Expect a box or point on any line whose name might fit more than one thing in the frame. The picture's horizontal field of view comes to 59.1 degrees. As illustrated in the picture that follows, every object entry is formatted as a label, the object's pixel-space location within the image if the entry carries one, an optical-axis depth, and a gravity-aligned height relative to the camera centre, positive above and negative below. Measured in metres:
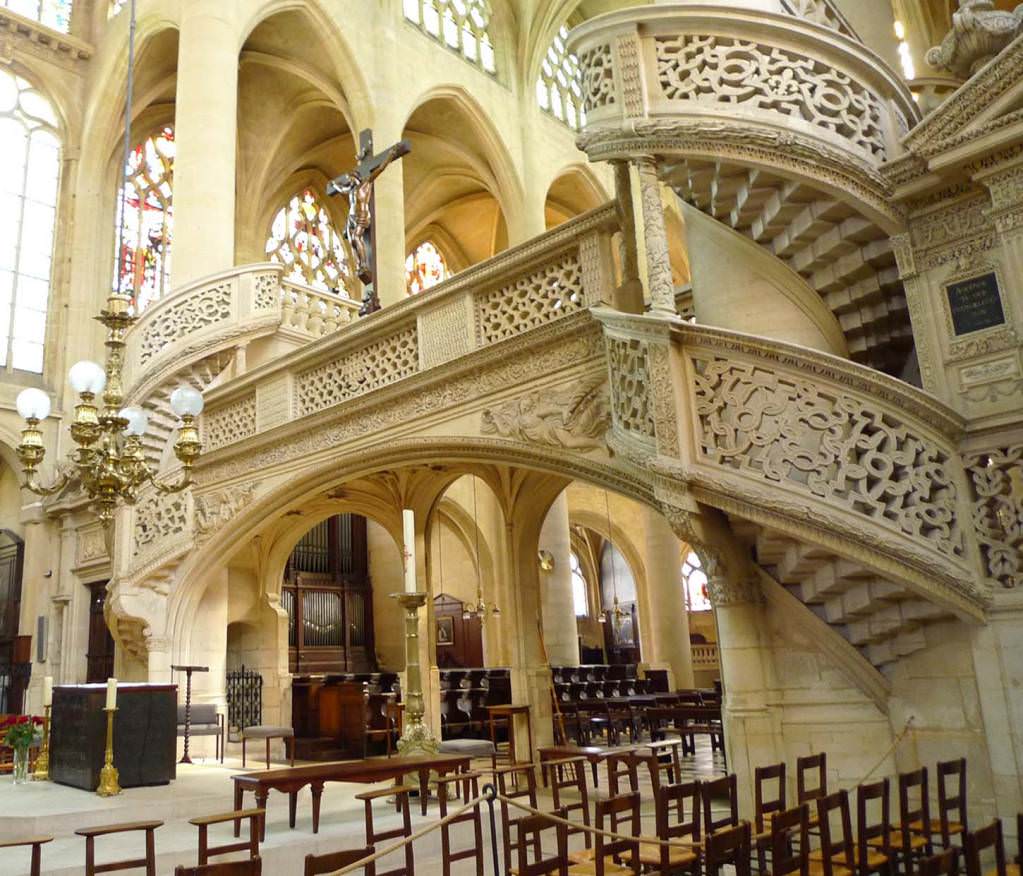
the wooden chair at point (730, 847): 3.37 -0.69
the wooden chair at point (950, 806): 4.17 -0.74
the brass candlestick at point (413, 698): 6.64 -0.13
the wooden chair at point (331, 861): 3.15 -0.62
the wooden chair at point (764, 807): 3.97 -0.70
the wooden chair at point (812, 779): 4.42 -0.66
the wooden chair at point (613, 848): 3.71 -0.78
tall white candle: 6.28 +0.92
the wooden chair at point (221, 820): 4.25 -0.65
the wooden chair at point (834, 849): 3.75 -0.83
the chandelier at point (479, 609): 15.88 +1.18
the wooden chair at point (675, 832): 4.01 -0.74
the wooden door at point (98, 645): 14.37 +0.86
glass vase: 8.48 -0.56
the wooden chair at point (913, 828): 4.03 -0.83
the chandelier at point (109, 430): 6.32 +1.93
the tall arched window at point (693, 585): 25.59 +2.16
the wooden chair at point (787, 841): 3.45 -0.71
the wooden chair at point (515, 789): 4.29 -0.79
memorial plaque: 5.37 +1.97
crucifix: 10.80 +5.66
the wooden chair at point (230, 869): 2.87 -0.56
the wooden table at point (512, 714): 9.20 -0.42
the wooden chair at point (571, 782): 5.25 -0.97
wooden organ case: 15.50 +1.47
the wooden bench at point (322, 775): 5.68 -0.56
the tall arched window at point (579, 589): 25.53 +2.21
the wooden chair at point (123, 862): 4.34 -0.72
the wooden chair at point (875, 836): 3.90 -0.82
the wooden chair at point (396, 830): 4.66 -0.74
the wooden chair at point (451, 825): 4.55 -0.83
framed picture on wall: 17.55 +0.89
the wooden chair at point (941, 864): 3.03 -0.72
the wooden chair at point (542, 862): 3.50 -0.71
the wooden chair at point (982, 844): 3.12 -0.70
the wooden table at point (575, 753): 6.16 -0.57
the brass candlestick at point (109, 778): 7.38 -0.62
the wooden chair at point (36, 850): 4.26 -0.68
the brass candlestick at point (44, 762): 8.71 -0.55
